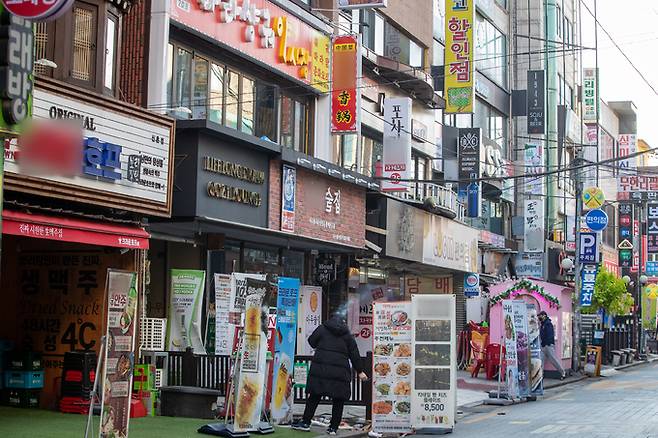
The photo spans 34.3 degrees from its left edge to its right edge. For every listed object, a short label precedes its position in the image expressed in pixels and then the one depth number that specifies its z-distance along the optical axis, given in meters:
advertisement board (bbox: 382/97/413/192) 28.91
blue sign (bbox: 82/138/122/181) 16.22
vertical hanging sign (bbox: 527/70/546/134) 47.56
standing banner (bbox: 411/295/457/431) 17.48
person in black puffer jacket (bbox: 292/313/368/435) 16.50
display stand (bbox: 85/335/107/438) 11.66
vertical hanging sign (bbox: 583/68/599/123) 60.00
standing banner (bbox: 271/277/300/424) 17.08
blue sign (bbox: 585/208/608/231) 36.56
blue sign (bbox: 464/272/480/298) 38.25
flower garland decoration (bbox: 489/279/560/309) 31.12
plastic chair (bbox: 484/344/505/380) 29.50
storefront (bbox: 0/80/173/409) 15.70
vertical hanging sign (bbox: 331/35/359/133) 26.16
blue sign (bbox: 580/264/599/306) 38.03
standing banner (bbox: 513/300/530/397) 23.50
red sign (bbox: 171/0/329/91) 20.98
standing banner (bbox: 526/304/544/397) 24.08
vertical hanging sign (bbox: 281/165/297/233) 22.97
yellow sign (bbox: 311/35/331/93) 25.92
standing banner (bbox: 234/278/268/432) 15.32
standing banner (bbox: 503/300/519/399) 23.34
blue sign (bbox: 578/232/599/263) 36.44
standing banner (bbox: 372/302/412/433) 17.30
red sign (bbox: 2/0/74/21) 10.01
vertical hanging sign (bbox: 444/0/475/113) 34.09
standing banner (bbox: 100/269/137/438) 11.95
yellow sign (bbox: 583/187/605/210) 37.09
